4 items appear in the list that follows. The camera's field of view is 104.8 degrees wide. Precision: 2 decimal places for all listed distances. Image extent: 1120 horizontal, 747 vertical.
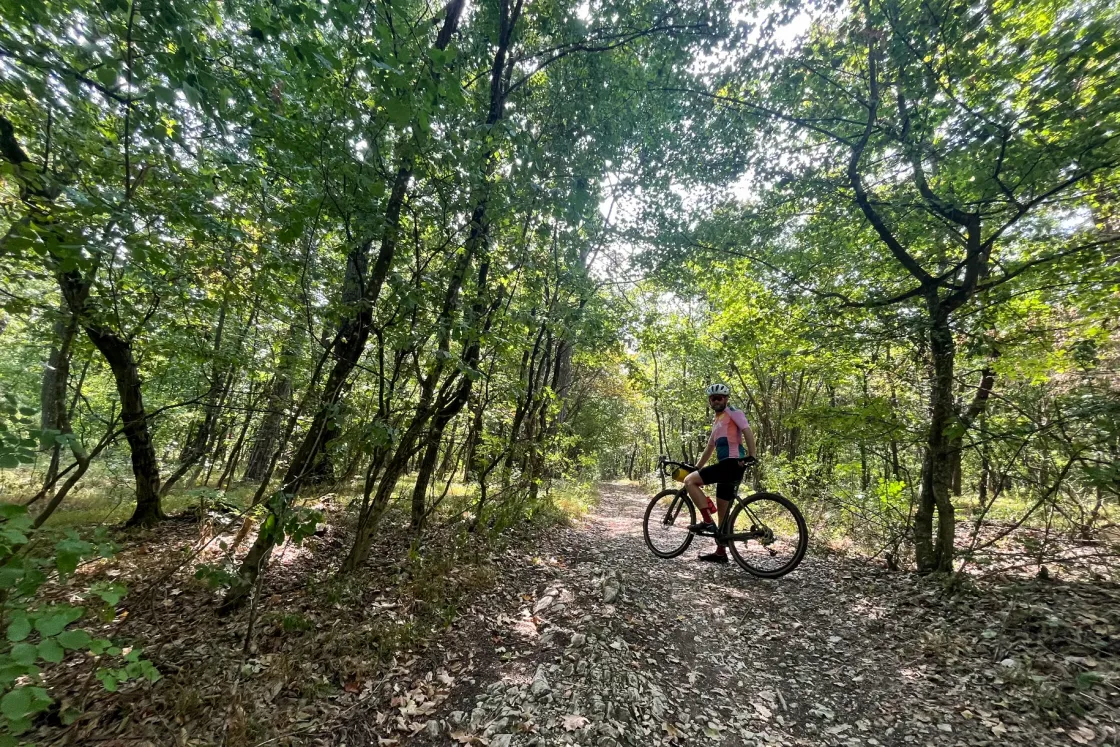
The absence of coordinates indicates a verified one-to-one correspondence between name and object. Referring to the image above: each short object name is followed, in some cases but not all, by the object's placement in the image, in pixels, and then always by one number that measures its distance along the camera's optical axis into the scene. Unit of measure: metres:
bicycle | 5.64
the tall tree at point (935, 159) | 3.99
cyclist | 5.84
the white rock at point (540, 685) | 3.24
